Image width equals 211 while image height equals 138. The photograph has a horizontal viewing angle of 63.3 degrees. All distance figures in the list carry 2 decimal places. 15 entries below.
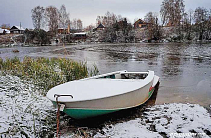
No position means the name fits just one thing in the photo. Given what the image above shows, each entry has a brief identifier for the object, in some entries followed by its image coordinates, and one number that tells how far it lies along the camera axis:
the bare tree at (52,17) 53.69
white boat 2.77
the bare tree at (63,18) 56.86
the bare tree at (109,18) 66.81
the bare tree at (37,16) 53.91
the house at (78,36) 52.63
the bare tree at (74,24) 83.47
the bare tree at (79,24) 86.12
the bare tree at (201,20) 41.00
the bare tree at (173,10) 49.94
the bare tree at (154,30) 43.31
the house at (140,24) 60.84
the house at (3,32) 56.66
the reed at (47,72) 4.38
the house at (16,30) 57.57
